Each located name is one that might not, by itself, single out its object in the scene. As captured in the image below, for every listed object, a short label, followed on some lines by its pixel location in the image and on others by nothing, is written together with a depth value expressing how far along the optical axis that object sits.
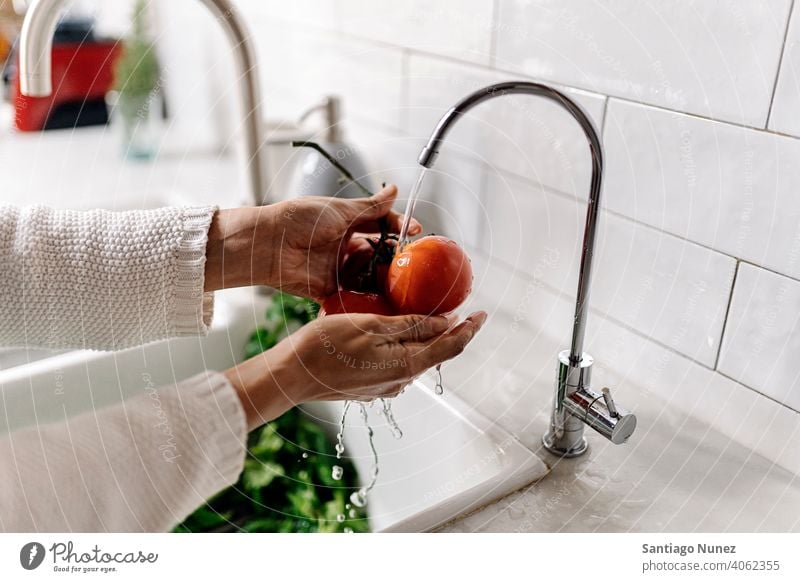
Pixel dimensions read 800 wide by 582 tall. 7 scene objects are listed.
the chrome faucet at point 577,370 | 0.41
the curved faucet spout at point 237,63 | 0.43
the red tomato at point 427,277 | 0.43
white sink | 0.48
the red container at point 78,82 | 1.05
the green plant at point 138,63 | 0.99
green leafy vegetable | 0.48
